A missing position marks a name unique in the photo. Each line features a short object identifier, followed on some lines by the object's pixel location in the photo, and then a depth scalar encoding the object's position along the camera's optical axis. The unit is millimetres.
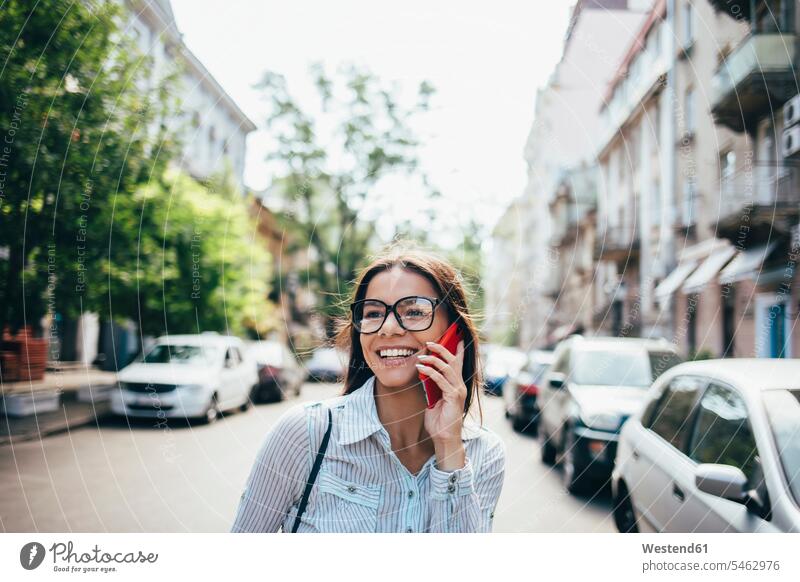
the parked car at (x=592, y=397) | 5324
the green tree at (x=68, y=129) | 4074
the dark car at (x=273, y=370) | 10258
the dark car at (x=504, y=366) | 12938
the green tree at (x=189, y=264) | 7832
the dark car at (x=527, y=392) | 9598
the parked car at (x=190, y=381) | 7676
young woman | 1853
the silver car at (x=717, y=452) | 2436
